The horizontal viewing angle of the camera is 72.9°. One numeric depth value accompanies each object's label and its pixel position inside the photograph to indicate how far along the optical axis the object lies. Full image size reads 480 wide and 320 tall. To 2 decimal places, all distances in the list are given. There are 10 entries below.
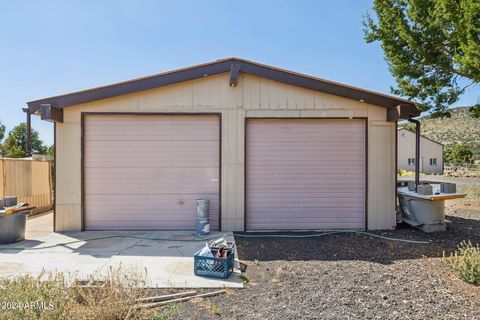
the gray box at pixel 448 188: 7.30
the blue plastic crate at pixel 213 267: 4.43
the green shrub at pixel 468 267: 4.18
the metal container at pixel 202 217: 6.95
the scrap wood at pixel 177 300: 3.37
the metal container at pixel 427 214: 7.27
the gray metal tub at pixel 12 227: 6.14
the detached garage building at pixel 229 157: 7.32
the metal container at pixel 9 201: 6.44
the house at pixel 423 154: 40.69
